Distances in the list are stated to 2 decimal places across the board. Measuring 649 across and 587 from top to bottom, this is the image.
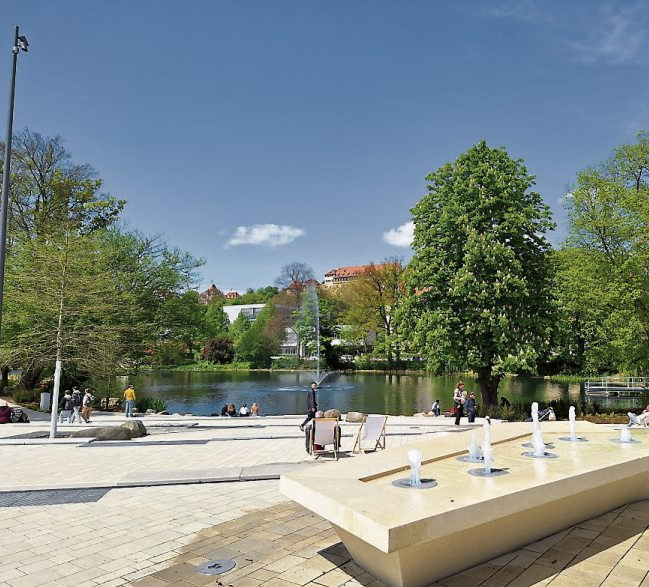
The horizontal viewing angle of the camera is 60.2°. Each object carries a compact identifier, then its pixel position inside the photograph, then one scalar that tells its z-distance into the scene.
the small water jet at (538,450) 7.45
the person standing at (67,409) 24.58
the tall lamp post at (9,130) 15.11
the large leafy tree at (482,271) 24.33
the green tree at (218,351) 91.12
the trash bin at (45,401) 28.52
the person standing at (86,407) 24.84
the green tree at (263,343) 86.56
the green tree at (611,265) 24.61
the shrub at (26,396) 31.82
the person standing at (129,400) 26.12
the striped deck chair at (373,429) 12.75
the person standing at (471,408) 22.83
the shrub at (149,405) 31.20
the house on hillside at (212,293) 141.89
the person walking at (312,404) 16.92
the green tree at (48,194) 36.34
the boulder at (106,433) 16.88
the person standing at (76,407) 24.23
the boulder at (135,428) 17.70
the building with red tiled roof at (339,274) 155.88
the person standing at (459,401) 21.51
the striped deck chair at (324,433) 12.57
